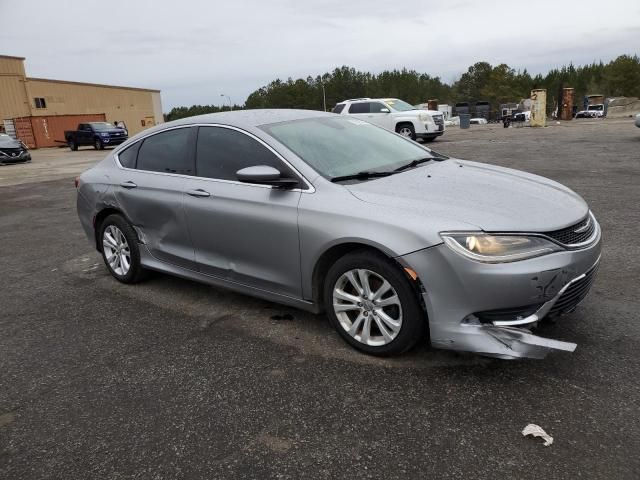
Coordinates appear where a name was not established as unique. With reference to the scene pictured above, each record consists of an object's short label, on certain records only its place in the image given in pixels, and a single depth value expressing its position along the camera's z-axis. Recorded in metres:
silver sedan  2.82
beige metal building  39.47
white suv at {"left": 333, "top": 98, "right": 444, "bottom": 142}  18.77
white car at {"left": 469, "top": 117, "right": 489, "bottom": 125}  62.84
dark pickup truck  31.93
